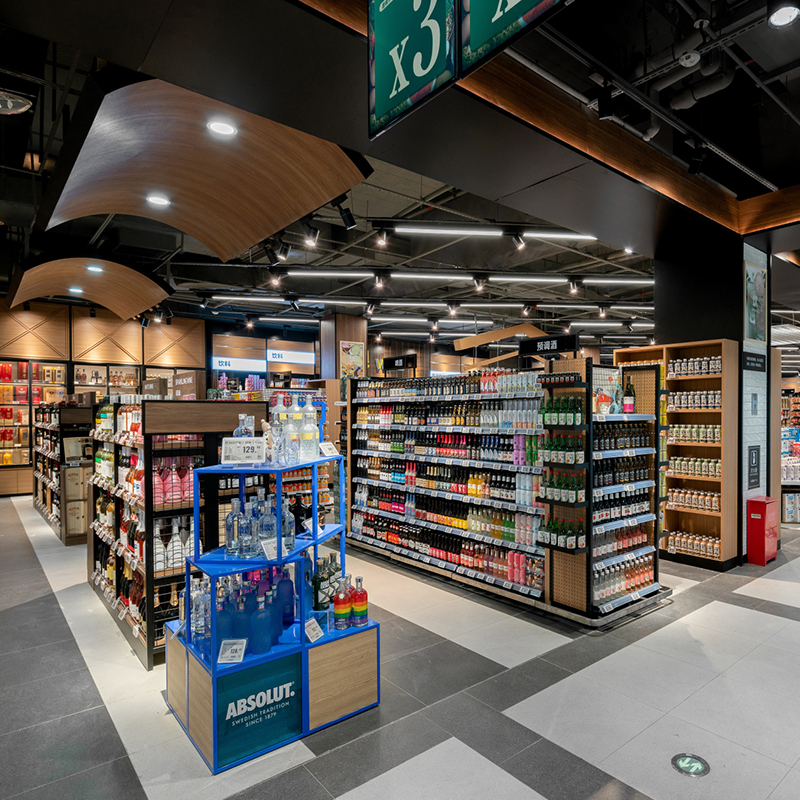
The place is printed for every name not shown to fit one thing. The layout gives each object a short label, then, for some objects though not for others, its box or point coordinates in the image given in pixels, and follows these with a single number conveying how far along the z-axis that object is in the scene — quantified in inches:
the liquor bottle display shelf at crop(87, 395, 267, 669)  145.9
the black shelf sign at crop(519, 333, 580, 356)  182.9
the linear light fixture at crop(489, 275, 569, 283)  370.3
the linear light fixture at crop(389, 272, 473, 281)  360.5
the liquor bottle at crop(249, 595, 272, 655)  112.0
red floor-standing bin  247.0
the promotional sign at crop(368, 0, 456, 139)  80.6
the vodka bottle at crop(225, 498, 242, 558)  114.7
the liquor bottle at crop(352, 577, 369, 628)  125.4
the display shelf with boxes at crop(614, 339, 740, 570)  243.3
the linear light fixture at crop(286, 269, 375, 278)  348.8
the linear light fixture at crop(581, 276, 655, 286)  384.8
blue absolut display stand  105.8
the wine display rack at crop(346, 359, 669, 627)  172.4
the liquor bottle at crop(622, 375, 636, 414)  191.8
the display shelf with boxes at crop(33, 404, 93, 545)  295.4
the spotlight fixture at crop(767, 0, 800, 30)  116.0
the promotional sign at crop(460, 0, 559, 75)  67.2
